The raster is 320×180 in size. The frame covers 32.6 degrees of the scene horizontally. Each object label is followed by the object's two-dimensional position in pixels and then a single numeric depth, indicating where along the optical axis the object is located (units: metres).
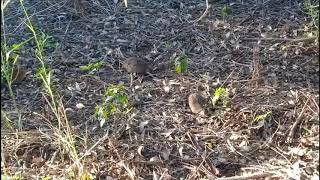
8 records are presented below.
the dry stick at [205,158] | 2.41
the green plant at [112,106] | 2.70
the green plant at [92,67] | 3.11
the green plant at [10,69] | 2.48
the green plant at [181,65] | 3.09
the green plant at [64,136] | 2.42
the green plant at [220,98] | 2.76
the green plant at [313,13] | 3.13
